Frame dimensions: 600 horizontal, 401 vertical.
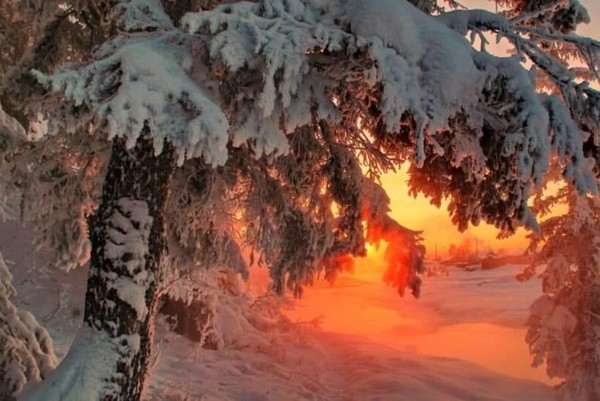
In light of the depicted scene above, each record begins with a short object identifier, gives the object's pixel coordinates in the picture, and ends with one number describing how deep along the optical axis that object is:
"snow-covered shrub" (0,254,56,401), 5.61
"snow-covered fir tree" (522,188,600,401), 11.70
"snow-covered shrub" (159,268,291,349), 11.64
